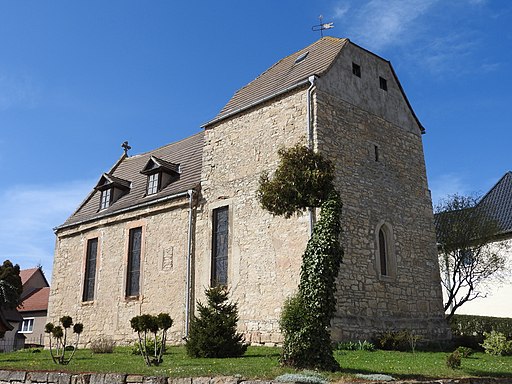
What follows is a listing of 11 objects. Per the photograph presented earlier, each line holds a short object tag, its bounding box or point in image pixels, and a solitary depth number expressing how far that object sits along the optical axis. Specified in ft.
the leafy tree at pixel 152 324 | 41.27
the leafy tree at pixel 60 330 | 47.02
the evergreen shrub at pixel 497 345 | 54.24
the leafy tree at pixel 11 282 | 105.60
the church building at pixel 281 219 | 56.13
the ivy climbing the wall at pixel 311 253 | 35.29
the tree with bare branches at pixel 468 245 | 79.66
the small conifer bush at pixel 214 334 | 45.16
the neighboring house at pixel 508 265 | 86.43
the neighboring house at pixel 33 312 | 121.19
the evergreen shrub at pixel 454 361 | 39.01
